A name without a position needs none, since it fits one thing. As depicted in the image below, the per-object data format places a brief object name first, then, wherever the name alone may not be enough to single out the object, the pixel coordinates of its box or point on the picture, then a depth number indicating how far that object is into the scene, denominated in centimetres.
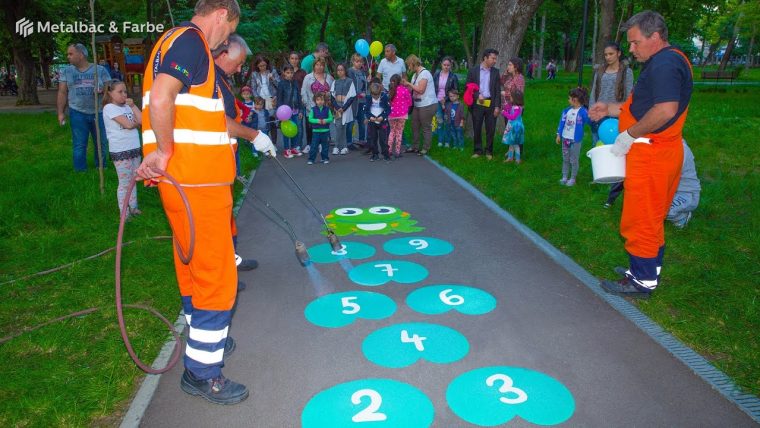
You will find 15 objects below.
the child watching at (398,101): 1091
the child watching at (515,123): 959
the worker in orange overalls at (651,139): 398
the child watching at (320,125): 1055
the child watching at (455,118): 1145
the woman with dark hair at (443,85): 1171
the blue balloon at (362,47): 1354
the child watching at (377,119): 1077
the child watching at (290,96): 1134
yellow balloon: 1384
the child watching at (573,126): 789
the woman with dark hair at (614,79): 782
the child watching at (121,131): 644
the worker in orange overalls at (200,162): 278
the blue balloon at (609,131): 515
